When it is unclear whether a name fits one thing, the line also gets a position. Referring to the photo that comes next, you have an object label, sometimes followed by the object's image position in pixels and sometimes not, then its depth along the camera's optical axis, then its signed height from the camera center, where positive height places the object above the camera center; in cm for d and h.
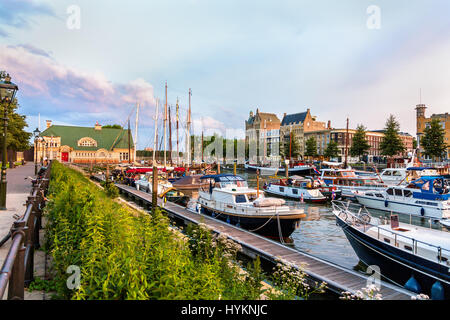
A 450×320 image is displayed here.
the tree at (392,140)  7112 +455
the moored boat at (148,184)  3490 -381
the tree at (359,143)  7825 +410
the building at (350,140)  11069 +736
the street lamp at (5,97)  1191 +257
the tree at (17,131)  4483 +459
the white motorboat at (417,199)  2577 -407
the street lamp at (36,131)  3038 +274
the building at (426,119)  9281 +1336
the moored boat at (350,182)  3775 -362
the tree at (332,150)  9550 +259
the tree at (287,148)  10507 +354
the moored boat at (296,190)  3553 -447
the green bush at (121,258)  384 -175
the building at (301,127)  12694 +1430
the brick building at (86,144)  9225 +428
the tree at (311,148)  10006 +341
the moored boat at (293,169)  7212 -335
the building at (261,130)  13577 +1453
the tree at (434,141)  6712 +420
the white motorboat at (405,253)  983 -386
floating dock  989 -461
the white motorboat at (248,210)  1812 -364
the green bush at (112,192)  2676 -343
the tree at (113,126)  14984 +1657
